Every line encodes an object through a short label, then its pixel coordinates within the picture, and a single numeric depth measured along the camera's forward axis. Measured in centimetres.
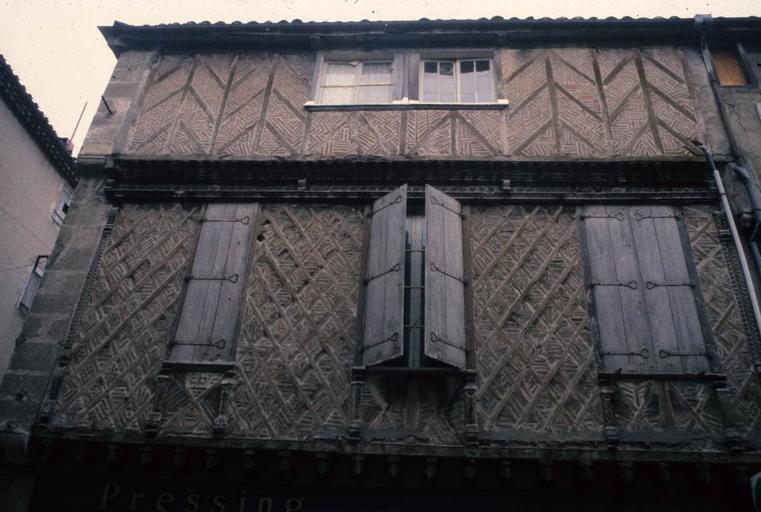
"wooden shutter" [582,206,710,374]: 678
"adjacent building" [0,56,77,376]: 1151
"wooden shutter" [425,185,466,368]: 657
